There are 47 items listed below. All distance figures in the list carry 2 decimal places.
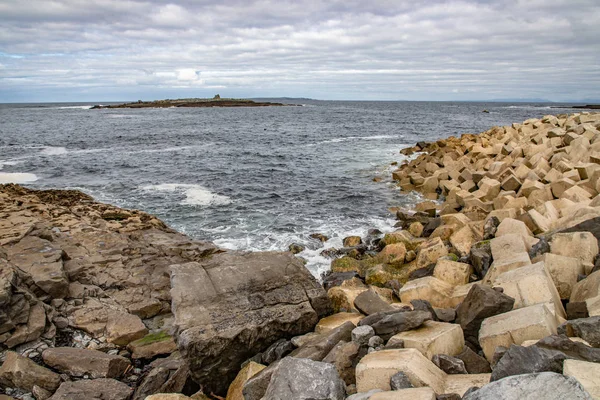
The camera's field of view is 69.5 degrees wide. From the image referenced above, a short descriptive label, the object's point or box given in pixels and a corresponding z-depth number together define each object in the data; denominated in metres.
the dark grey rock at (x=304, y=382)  4.48
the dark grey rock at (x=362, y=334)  5.77
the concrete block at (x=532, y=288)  5.84
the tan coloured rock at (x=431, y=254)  10.16
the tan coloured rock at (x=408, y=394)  3.99
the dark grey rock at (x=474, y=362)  5.05
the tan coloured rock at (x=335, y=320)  6.74
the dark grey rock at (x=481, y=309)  5.75
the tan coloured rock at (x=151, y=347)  7.32
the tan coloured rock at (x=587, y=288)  5.87
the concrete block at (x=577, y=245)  7.03
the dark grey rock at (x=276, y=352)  6.32
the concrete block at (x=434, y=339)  5.23
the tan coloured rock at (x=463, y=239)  9.95
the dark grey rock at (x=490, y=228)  10.14
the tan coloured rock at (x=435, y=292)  7.32
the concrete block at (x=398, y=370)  4.57
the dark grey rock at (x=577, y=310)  5.68
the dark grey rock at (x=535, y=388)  3.27
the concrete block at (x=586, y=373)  3.70
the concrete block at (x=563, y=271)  6.61
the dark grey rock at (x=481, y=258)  8.13
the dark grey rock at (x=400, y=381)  4.46
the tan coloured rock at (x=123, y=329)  7.68
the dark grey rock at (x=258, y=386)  5.19
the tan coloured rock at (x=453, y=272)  8.11
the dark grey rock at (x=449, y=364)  4.95
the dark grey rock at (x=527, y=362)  4.06
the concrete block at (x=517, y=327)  5.00
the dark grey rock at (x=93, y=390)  6.02
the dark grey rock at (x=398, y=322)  5.77
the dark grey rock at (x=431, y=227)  13.02
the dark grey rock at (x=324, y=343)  5.82
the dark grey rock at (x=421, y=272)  9.48
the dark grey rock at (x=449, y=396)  4.20
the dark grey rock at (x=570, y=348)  4.32
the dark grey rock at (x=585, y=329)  4.79
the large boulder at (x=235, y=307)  6.05
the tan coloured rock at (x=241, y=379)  5.74
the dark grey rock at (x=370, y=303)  6.91
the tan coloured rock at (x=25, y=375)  6.23
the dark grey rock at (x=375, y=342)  5.70
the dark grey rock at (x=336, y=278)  9.98
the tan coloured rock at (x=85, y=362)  6.66
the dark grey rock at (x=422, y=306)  6.57
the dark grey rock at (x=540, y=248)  7.59
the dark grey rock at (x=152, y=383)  6.16
